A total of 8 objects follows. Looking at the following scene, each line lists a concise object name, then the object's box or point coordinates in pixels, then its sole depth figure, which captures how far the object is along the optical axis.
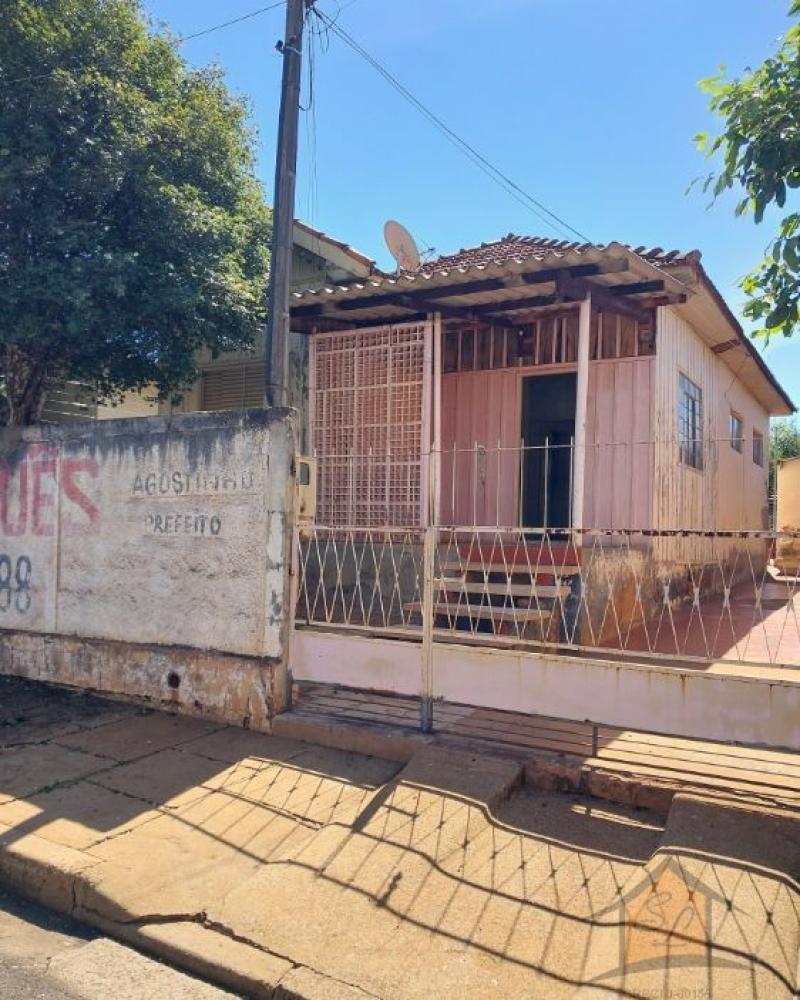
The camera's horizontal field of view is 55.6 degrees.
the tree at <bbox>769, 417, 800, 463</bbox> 33.19
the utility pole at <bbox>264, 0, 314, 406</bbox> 6.43
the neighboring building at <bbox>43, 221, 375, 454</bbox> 10.24
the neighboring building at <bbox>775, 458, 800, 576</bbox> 17.50
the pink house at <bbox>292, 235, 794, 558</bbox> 7.89
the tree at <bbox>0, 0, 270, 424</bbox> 6.94
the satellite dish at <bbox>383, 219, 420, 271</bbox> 9.79
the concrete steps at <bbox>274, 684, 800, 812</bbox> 3.92
